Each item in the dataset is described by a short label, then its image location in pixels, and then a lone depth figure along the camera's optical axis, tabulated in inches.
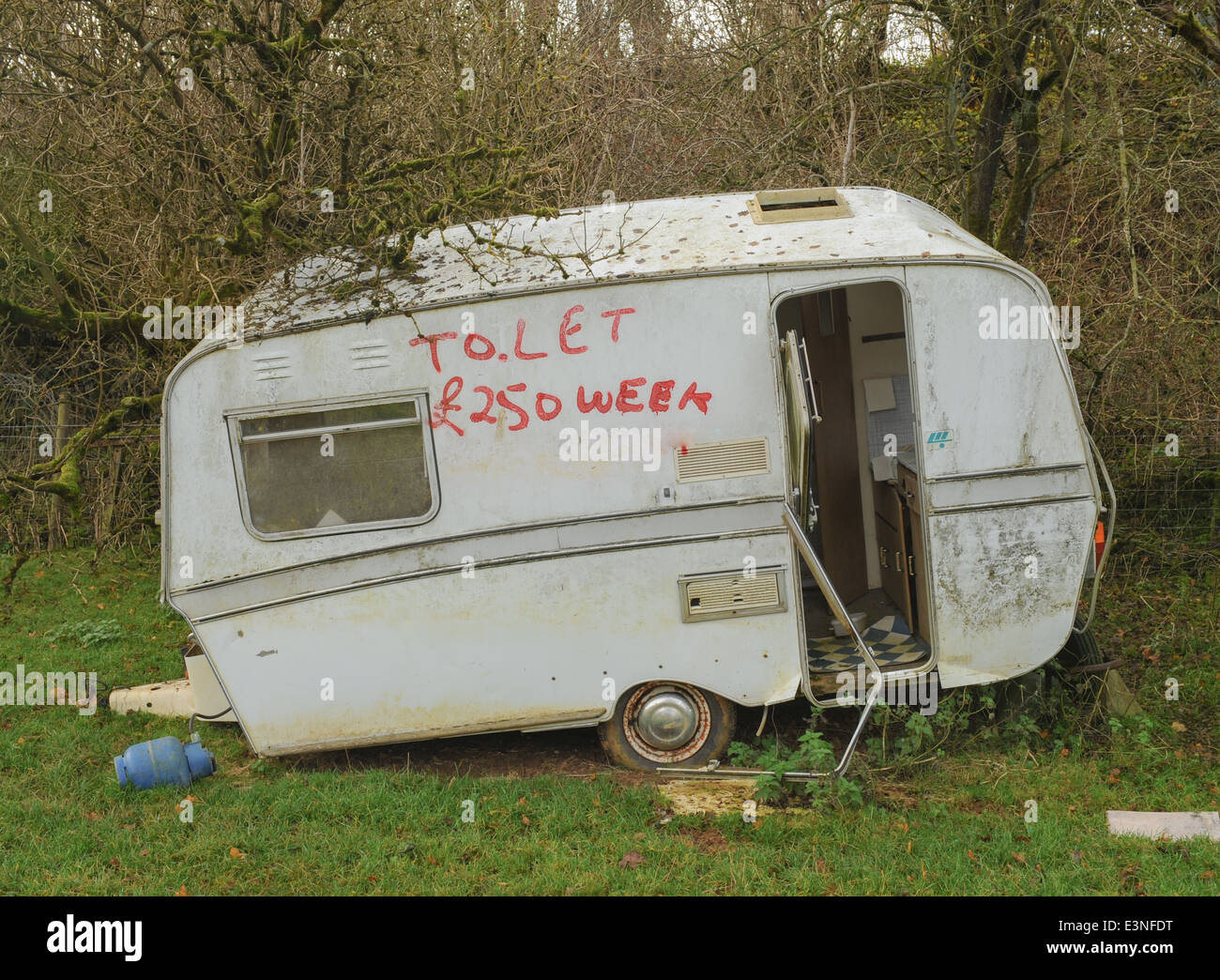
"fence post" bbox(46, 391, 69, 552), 406.9
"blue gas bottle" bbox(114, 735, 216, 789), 241.9
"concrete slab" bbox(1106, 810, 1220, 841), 202.7
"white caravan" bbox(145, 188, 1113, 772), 229.9
